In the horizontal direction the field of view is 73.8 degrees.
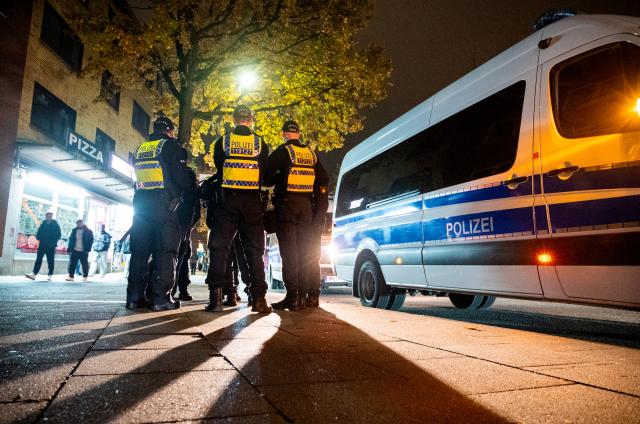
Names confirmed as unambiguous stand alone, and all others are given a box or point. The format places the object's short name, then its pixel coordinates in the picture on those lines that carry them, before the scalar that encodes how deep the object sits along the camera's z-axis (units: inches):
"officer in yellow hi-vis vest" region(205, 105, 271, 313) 171.0
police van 115.5
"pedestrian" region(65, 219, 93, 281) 451.2
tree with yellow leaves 420.5
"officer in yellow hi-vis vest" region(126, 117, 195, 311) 175.0
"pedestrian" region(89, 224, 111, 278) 544.4
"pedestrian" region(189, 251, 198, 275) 973.2
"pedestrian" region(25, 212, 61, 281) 425.1
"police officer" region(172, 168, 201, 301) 202.7
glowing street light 529.6
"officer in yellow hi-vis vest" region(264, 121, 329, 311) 186.9
